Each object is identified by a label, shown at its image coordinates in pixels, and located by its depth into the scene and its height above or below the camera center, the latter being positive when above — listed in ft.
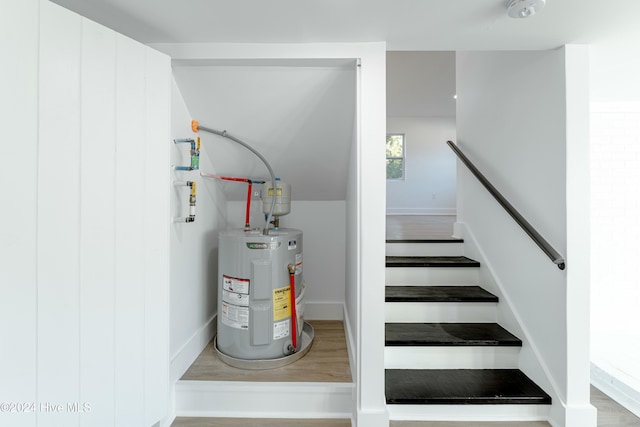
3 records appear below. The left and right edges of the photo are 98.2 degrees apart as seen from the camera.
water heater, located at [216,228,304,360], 5.54 -1.65
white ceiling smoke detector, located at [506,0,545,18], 3.32 +2.54
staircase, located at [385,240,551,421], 4.73 -2.64
